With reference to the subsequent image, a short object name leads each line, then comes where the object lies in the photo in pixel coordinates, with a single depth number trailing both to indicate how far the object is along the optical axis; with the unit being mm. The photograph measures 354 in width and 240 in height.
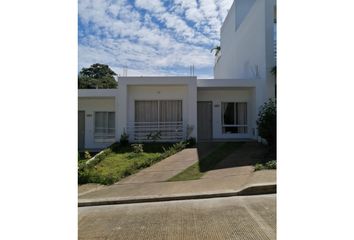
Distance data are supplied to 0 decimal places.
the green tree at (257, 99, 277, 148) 10701
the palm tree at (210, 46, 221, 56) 31059
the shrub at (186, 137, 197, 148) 13624
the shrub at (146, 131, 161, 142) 14727
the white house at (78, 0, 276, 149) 14406
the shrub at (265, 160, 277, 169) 8661
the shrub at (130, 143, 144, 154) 12175
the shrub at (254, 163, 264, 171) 8606
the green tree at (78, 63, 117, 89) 44200
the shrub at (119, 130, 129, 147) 14197
